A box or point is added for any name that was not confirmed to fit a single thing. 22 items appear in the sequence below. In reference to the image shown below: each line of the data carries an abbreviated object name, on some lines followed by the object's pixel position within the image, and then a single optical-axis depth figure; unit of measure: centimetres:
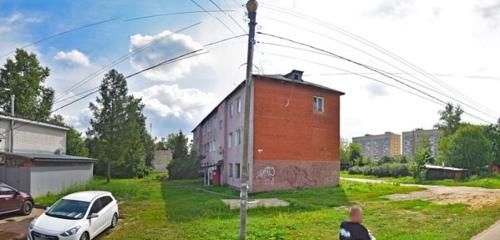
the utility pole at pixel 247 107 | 1013
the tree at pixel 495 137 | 6091
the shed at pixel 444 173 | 4606
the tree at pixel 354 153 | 8518
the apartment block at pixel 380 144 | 12988
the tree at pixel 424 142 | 8178
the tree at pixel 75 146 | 5482
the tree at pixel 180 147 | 6594
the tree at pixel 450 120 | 6900
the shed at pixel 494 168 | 5545
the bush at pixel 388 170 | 5719
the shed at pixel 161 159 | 8788
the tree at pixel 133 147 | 4506
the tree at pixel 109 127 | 4403
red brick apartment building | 2927
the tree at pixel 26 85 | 4122
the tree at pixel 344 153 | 8938
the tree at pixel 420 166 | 4700
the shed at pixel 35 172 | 2398
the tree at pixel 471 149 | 5103
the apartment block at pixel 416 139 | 10350
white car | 1162
